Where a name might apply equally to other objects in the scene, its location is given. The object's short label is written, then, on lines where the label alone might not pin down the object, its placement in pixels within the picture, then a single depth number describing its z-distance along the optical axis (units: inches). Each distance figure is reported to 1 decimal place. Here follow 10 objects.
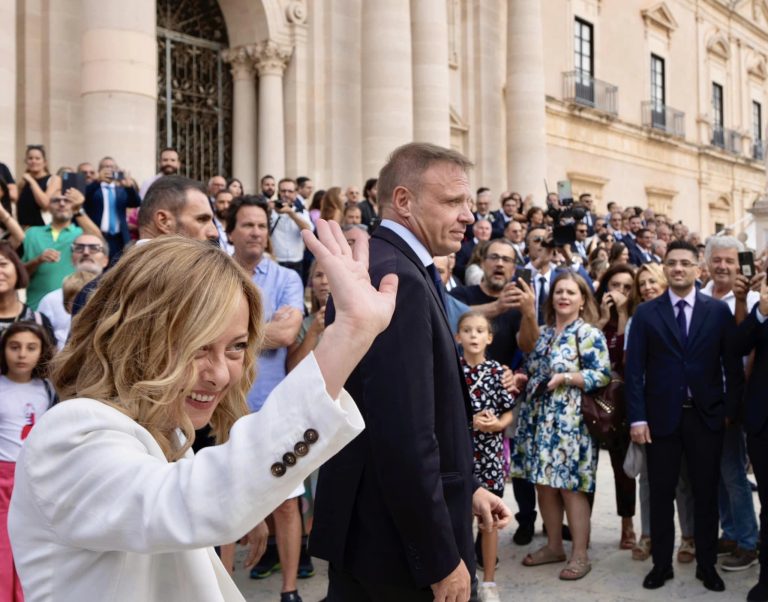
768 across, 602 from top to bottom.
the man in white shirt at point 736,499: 224.2
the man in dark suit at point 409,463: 101.7
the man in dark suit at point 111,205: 356.5
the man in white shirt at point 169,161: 377.1
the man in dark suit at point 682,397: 210.2
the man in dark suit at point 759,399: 203.6
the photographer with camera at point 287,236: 394.6
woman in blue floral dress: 219.9
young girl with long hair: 169.8
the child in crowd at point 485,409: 208.2
